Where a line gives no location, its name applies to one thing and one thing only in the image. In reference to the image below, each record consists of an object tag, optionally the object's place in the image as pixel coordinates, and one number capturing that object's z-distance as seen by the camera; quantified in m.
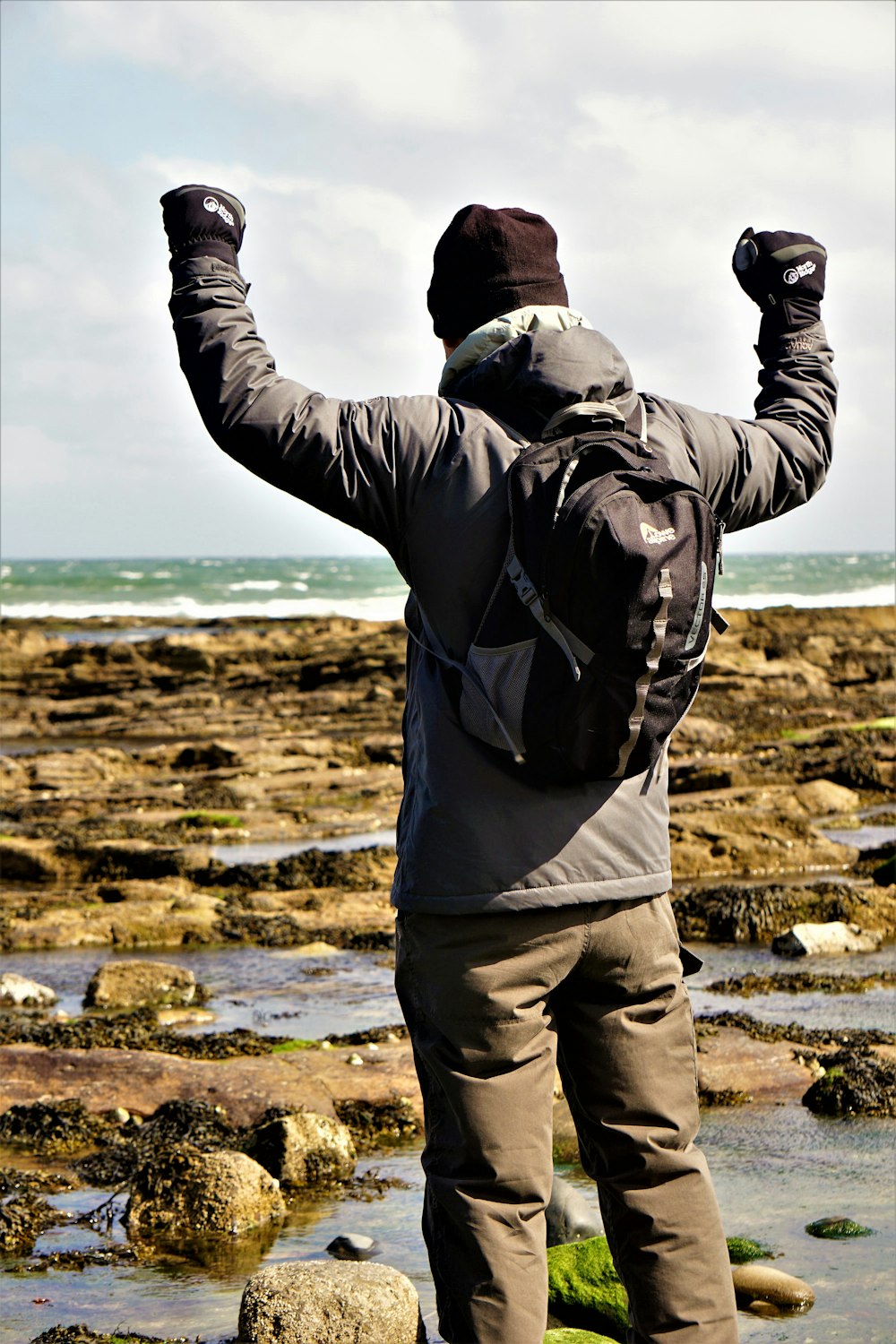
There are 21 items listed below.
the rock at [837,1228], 4.31
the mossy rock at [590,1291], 3.76
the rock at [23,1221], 4.34
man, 2.65
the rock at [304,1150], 4.89
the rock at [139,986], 7.59
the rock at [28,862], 11.64
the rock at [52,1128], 5.28
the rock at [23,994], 7.61
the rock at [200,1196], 4.45
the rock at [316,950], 8.92
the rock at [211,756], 18.69
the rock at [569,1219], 4.25
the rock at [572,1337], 3.54
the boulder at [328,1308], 3.49
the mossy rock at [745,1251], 4.15
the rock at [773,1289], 3.83
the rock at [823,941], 8.41
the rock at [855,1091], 5.51
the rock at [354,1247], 4.21
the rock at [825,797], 13.77
